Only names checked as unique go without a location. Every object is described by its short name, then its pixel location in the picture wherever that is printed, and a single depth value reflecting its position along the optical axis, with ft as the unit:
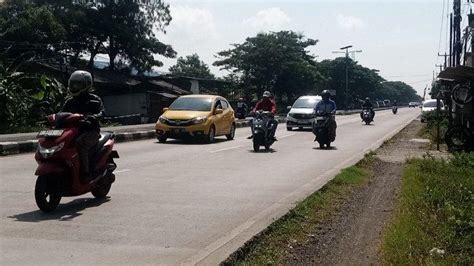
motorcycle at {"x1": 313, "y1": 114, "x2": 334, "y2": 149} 54.90
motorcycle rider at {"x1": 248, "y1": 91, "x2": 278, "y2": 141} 53.72
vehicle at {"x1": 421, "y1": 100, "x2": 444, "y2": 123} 129.24
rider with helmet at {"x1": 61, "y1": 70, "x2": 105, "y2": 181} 23.36
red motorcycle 22.02
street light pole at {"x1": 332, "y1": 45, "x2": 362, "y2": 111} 220.84
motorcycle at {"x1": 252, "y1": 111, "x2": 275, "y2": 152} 51.37
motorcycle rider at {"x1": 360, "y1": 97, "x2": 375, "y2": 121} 111.24
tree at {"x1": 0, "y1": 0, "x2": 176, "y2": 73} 102.42
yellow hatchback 58.34
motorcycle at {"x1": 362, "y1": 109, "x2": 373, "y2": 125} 111.55
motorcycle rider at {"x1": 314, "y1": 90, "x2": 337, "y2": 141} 55.16
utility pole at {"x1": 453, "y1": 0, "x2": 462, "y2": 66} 89.76
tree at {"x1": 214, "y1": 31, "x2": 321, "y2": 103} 182.29
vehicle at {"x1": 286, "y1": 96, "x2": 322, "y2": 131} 88.63
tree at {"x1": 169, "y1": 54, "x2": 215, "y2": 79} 274.57
